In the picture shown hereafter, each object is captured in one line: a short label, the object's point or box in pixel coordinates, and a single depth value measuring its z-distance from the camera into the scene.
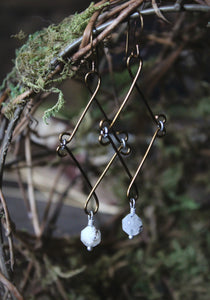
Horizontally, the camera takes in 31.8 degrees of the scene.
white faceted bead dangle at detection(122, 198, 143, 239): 0.31
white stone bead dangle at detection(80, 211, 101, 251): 0.31
